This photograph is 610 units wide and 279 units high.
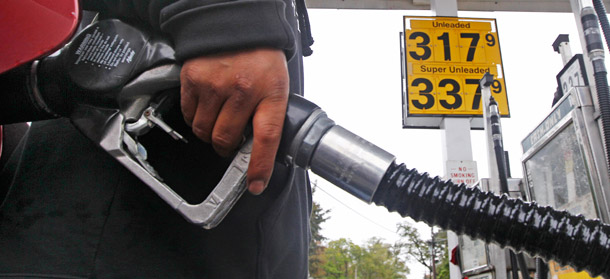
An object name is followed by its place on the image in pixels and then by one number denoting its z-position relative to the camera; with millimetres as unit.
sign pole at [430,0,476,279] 6332
